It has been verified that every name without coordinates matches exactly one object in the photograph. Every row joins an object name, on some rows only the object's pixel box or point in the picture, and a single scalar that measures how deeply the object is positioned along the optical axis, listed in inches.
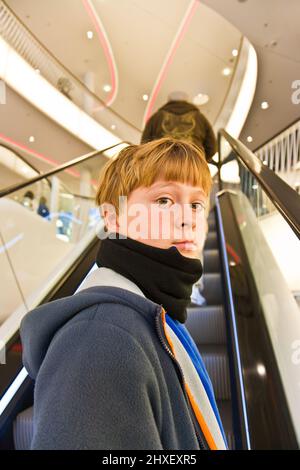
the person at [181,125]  115.0
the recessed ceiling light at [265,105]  136.1
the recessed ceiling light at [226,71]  324.0
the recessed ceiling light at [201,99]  347.6
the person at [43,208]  132.5
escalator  48.1
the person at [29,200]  106.0
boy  16.2
